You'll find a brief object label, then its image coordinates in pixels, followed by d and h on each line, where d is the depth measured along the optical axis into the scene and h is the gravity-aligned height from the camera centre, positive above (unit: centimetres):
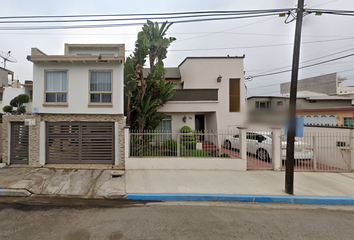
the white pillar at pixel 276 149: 789 -116
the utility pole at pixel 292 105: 559 +55
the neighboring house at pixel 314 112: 681 +69
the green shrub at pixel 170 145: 812 -102
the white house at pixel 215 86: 1311 +282
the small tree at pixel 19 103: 897 +98
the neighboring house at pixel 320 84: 3281 +707
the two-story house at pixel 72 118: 815 +20
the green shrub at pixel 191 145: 828 -107
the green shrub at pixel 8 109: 846 +64
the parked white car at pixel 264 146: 814 -111
